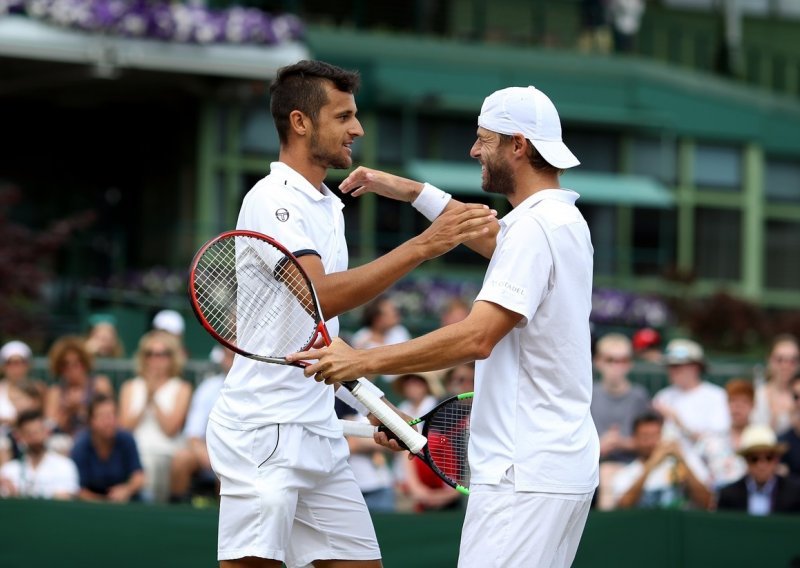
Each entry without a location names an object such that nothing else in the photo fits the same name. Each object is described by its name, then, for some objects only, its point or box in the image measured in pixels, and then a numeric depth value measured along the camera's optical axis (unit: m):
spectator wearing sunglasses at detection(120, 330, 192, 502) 19.98
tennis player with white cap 9.46
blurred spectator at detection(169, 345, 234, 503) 19.53
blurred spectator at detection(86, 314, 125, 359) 24.17
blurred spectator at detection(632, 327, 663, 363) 25.06
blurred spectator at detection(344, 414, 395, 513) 18.52
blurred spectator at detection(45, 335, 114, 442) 21.34
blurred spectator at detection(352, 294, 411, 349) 21.39
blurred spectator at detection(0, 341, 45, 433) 20.94
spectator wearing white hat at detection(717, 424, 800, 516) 17.83
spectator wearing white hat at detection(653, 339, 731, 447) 20.67
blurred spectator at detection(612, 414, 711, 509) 18.47
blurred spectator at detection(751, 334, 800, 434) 21.22
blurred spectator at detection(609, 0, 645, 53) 44.75
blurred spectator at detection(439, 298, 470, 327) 23.16
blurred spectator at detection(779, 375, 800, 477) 18.44
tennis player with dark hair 10.30
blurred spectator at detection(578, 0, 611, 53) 44.72
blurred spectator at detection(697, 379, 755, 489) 19.41
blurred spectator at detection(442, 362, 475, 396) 19.09
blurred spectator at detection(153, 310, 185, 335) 23.12
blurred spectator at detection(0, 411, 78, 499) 18.70
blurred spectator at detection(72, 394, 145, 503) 18.89
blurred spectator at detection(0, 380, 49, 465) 19.52
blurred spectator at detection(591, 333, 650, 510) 19.44
